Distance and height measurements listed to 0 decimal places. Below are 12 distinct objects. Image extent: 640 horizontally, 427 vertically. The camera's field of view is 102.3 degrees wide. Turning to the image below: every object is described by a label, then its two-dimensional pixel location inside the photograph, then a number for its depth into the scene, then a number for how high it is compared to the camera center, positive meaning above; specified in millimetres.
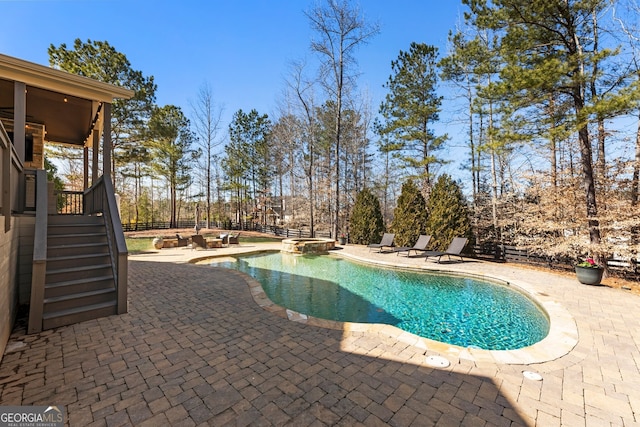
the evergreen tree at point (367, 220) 14406 -158
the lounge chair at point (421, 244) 10578 -1126
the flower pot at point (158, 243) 12334 -1256
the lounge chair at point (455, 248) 9445 -1140
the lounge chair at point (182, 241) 13141 -1236
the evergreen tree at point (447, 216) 11086 +58
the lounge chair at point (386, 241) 12088 -1144
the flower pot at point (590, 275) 6262 -1420
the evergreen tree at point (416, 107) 14648 +6464
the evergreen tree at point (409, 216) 12688 +62
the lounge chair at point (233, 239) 14422 -1270
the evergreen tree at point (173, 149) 19188 +5508
